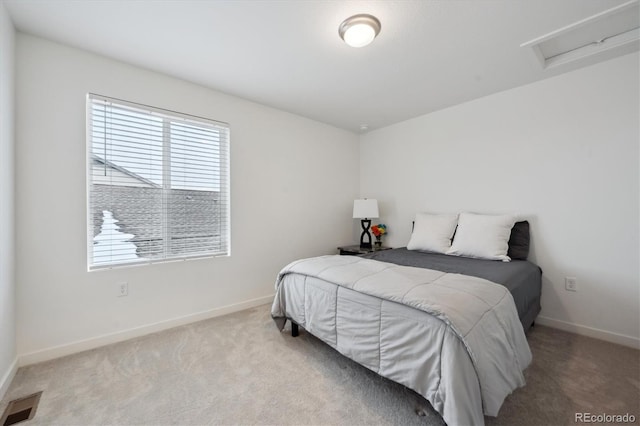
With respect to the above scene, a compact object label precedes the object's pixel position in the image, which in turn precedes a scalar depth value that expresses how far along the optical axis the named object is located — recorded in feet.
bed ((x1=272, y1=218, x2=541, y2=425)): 3.83
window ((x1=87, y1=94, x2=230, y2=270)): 7.13
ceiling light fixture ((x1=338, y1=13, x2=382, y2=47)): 5.61
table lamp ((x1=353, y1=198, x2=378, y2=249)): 11.87
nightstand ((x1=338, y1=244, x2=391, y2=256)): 11.10
